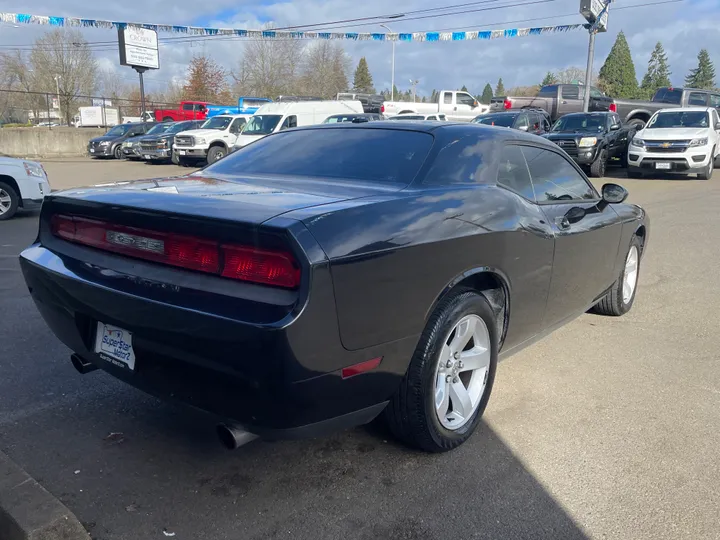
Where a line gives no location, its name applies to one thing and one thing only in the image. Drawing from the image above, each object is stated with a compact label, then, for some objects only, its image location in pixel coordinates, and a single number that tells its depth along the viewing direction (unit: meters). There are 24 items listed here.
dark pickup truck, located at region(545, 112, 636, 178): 15.70
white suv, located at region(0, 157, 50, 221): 9.88
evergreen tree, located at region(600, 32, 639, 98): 71.88
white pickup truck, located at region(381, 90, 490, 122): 27.08
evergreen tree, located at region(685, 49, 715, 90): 82.94
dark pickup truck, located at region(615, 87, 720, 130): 22.38
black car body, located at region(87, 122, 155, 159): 25.94
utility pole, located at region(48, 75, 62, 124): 50.16
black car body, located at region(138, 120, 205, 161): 22.41
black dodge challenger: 2.26
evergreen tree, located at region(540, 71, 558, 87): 95.34
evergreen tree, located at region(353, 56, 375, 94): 97.32
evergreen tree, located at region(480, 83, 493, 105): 139.00
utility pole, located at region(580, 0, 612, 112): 19.02
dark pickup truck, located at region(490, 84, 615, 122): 24.56
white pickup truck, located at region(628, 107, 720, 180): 15.41
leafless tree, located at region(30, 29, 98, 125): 50.50
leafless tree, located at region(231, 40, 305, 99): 56.56
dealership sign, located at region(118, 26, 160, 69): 34.12
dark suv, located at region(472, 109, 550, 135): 17.27
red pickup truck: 38.28
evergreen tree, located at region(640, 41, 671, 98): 83.97
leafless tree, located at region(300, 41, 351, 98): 59.75
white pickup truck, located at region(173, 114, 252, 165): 20.75
